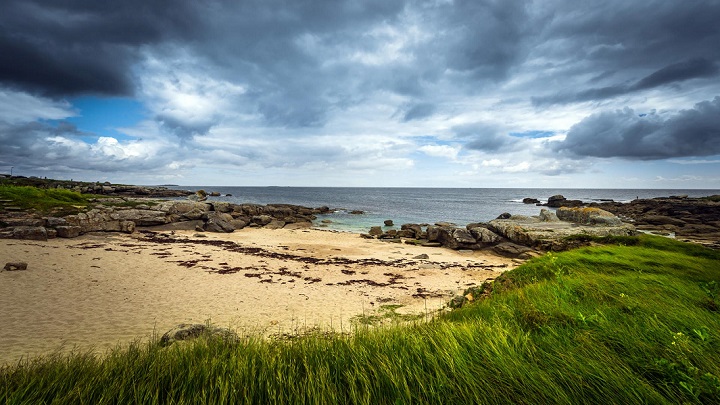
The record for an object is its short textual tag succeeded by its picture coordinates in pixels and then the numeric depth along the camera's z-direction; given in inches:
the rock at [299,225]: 1562.5
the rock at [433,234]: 1154.0
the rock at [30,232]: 789.9
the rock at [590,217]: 989.2
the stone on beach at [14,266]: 520.9
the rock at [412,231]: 1293.1
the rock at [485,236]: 1003.9
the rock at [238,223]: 1380.0
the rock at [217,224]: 1275.8
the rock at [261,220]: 1578.5
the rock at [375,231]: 1338.6
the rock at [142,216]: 1183.6
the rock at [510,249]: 887.4
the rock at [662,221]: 1580.5
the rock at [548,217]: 1184.2
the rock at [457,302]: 330.4
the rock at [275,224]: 1521.4
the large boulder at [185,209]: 1369.3
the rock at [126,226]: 1075.0
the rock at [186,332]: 252.2
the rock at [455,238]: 1017.7
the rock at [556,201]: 3382.4
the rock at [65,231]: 874.1
